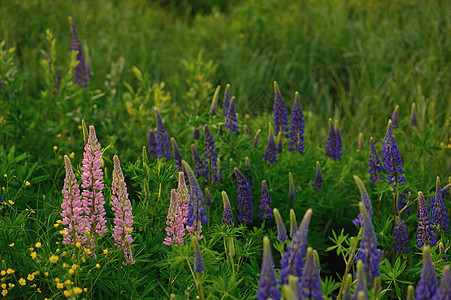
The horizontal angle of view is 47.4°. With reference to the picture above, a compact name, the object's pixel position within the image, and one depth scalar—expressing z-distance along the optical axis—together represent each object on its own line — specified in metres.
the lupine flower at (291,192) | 3.15
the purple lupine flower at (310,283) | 1.81
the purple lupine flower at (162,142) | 3.46
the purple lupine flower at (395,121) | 3.75
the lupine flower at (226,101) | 3.44
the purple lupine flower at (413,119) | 3.82
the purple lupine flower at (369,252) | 1.89
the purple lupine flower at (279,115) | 3.43
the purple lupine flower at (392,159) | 2.88
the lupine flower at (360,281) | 1.74
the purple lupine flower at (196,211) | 2.19
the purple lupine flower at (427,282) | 1.79
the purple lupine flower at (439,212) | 2.68
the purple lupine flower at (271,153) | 3.32
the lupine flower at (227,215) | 2.47
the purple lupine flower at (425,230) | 2.63
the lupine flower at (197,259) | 1.99
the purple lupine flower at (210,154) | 3.15
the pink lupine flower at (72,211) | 2.38
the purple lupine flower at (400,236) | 2.87
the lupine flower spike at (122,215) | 2.35
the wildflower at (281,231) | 1.96
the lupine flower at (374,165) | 3.14
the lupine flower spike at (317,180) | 3.36
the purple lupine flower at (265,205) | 2.94
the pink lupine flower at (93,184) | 2.44
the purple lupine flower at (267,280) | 1.73
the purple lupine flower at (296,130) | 3.45
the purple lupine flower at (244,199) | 2.89
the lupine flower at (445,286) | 1.74
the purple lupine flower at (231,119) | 3.32
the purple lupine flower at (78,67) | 4.51
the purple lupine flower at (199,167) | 3.21
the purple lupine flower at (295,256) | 1.84
